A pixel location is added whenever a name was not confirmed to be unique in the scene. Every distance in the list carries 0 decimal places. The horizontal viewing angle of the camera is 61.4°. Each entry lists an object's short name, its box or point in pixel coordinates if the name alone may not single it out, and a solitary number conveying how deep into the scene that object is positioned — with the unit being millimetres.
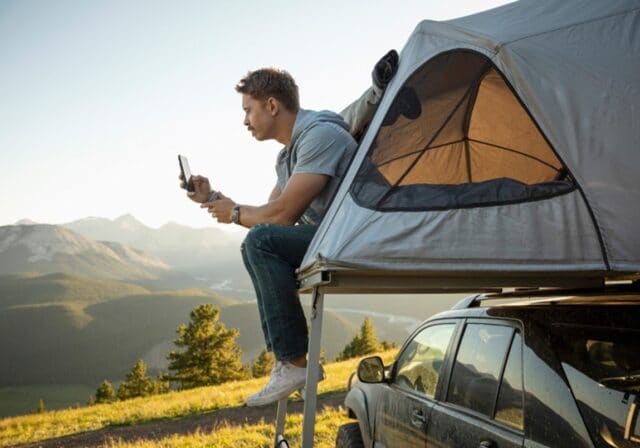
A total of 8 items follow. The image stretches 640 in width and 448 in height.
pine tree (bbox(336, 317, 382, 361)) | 49297
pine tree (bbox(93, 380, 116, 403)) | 54312
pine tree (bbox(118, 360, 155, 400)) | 51812
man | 3053
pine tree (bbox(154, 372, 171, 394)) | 53250
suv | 1879
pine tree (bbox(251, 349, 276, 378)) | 55406
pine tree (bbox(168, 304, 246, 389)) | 43469
